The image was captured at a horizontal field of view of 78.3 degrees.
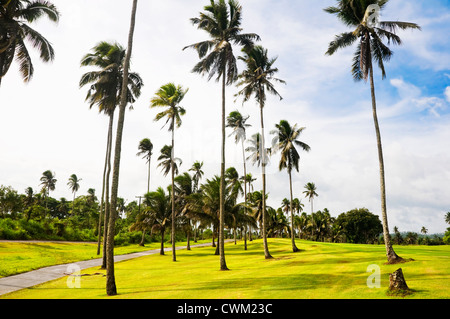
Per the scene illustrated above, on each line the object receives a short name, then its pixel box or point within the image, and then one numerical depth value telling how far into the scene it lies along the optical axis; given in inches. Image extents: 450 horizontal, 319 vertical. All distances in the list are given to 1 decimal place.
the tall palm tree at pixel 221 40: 853.8
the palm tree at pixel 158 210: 1475.1
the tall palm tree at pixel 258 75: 1109.1
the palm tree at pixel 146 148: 2518.5
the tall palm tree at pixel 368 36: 721.6
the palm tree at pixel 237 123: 1867.6
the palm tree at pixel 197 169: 2471.2
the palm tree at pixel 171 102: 1184.2
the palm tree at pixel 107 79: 1015.6
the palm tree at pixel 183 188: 1751.0
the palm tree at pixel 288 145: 1296.8
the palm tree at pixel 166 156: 1855.3
